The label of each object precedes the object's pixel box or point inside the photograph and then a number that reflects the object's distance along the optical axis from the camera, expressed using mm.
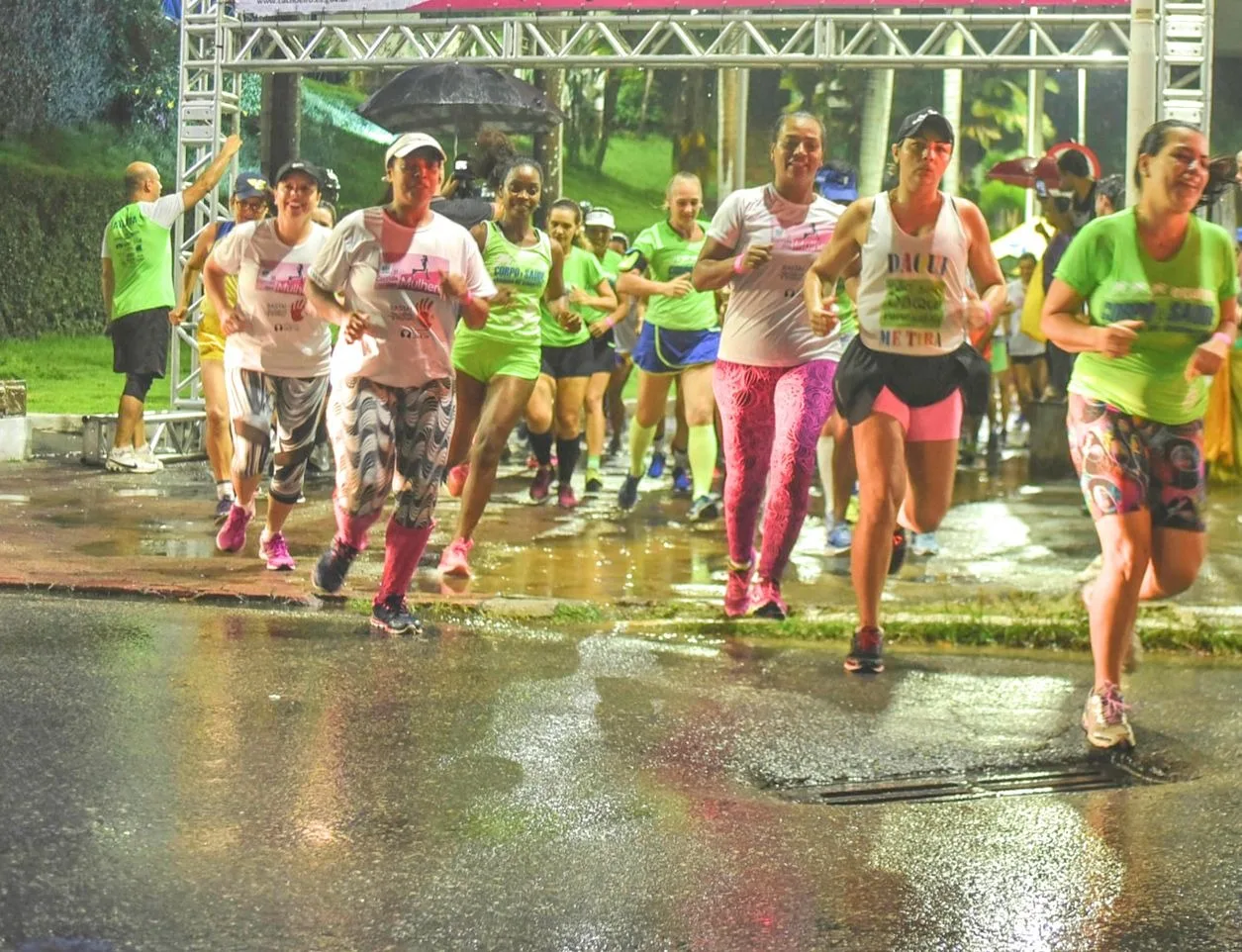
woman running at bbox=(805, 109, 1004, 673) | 6988
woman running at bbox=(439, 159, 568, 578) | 8984
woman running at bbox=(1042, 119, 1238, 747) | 5969
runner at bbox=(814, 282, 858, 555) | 10398
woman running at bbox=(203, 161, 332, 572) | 9031
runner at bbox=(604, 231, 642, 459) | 16781
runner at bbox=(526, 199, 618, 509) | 12648
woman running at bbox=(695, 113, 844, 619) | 7926
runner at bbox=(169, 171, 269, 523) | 10805
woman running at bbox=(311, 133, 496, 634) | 7434
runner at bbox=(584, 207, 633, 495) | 12586
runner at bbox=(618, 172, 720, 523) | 11688
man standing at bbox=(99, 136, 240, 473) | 13641
